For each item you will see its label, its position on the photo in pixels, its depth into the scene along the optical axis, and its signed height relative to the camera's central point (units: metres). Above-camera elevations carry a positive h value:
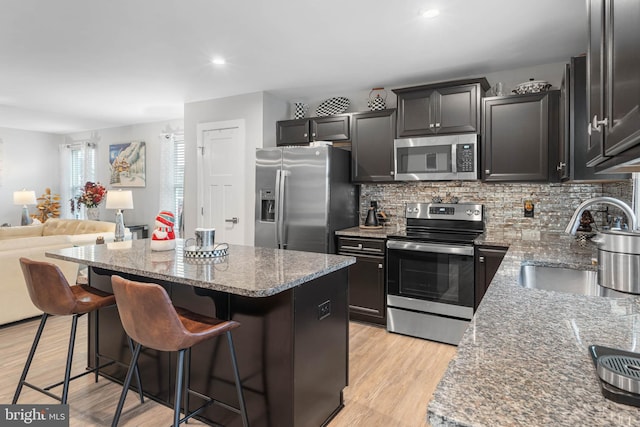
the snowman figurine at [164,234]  2.45 -0.13
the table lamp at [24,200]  6.70 +0.24
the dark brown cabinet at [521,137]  3.16 +0.67
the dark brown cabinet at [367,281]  3.63 -0.64
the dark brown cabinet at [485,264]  3.04 -0.39
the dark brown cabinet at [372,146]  3.89 +0.72
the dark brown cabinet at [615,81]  0.64 +0.27
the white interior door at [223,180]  4.63 +0.43
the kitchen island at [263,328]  1.84 -0.59
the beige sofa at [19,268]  3.49 -0.52
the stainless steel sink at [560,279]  1.82 -0.32
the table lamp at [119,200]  5.35 +0.19
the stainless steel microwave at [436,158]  3.44 +0.54
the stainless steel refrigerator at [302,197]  3.77 +0.18
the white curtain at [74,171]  7.36 +0.85
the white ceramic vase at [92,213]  6.02 +0.01
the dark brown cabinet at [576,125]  2.38 +0.60
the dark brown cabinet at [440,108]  3.43 +1.01
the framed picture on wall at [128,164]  6.58 +0.88
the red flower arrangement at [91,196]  5.90 +0.28
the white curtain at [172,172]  6.17 +0.69
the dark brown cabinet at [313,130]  4.15 +0.97
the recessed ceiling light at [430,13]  2.50 +1.34
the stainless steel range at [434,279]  3.25 -0.57
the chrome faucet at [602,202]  1.15 +0.02
